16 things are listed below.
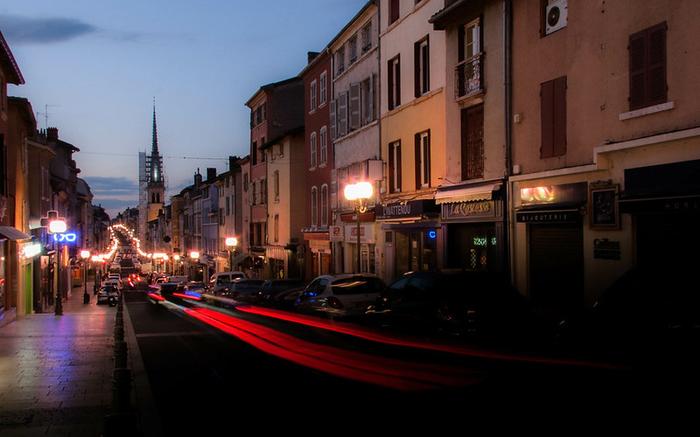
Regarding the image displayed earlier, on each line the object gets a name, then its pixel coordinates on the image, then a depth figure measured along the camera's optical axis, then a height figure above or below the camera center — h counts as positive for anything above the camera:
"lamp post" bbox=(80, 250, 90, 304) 48.06 -2.42
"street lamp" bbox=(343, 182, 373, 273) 23.44 +1.37
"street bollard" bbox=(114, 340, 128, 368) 8.98 -1.48
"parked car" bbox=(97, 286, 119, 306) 45.50 -3.74
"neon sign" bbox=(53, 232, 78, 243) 31.00 +0.01
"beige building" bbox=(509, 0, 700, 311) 13.90 +1.90
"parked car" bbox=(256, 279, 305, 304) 29.89 -2.24
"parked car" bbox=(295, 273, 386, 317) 19.95 -1.69
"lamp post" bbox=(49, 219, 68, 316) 30.62 +0.39
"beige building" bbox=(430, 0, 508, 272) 19.89 +2.77
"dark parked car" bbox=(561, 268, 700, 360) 8.80 -1.14
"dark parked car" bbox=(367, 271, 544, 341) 12.27 -1.31
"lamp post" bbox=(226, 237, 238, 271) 55.00 -0.88
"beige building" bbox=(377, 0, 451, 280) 23.86 +3.56
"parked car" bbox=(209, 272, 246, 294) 38.95 -2.51
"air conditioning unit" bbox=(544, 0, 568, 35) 17.36 +5.23
